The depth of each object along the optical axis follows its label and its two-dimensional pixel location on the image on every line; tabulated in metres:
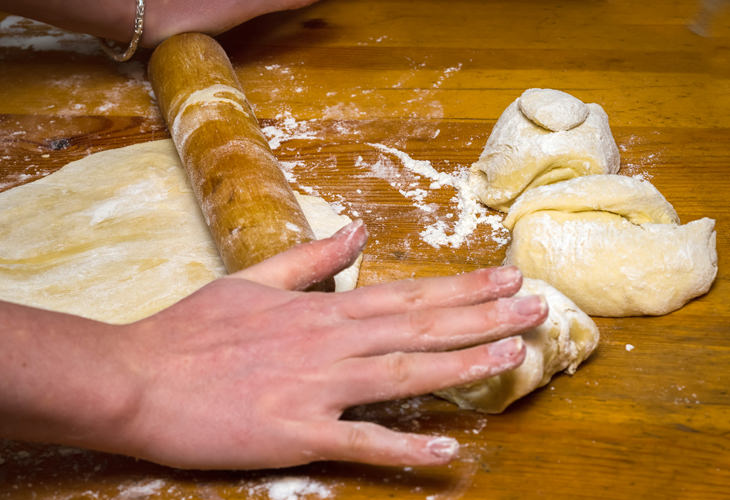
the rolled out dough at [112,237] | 0.74
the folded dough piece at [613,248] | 0.71
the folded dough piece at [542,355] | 0.66
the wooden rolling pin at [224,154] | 0.72
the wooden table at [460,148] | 0.65
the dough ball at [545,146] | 0.77
